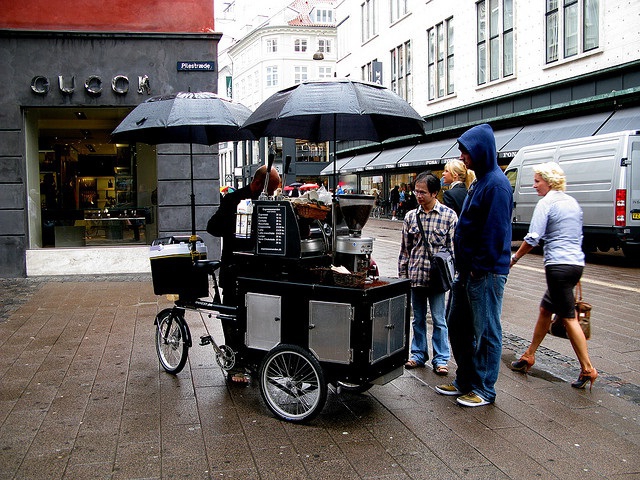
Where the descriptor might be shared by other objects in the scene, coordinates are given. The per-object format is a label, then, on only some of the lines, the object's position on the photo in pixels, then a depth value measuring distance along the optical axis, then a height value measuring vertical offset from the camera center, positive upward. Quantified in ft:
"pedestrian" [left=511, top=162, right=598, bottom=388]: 18.51 -1.42
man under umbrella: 18.98 -1.09
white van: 47.14 +0.70
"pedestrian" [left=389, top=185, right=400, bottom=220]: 115.65 -0.95
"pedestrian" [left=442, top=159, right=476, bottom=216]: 23.58 +0.42
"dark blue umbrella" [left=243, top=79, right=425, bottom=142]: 16.99 +2.23
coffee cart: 15.51 -2.73
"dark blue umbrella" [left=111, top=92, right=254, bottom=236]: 20.40 +2.45
